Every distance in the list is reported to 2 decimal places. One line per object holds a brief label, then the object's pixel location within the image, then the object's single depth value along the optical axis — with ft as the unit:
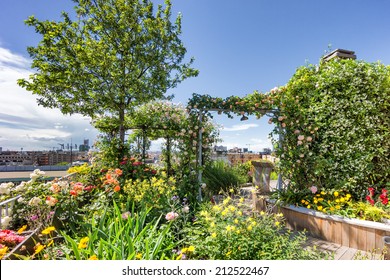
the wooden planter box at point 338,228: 8.34
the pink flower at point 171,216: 6.77
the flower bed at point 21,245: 5.26
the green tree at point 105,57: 15.24
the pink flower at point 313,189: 10.64
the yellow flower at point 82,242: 4.63
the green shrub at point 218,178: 17.38
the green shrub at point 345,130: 10.47
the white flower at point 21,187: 9.21
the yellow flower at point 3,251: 4.68
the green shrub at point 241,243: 5.76
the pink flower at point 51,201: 6.86
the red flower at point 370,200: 9.68
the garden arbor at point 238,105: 12.94
